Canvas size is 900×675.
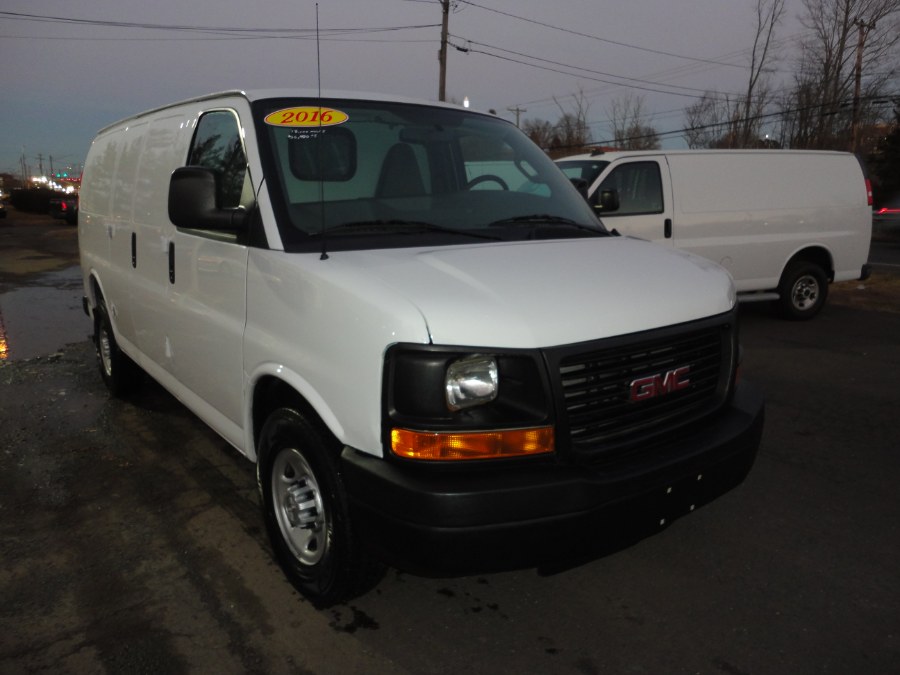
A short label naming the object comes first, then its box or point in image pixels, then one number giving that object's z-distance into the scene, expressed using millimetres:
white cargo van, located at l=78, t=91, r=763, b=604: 2277
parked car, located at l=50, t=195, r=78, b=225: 31306
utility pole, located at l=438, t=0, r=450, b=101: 27812
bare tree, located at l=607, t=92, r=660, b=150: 41781
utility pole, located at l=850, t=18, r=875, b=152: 28816
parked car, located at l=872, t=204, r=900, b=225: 19000
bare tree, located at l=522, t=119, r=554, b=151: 45281
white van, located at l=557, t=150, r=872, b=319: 8398
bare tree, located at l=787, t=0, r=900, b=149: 28938
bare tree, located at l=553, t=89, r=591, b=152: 43916
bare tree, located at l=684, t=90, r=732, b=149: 35812
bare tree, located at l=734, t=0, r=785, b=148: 28331
